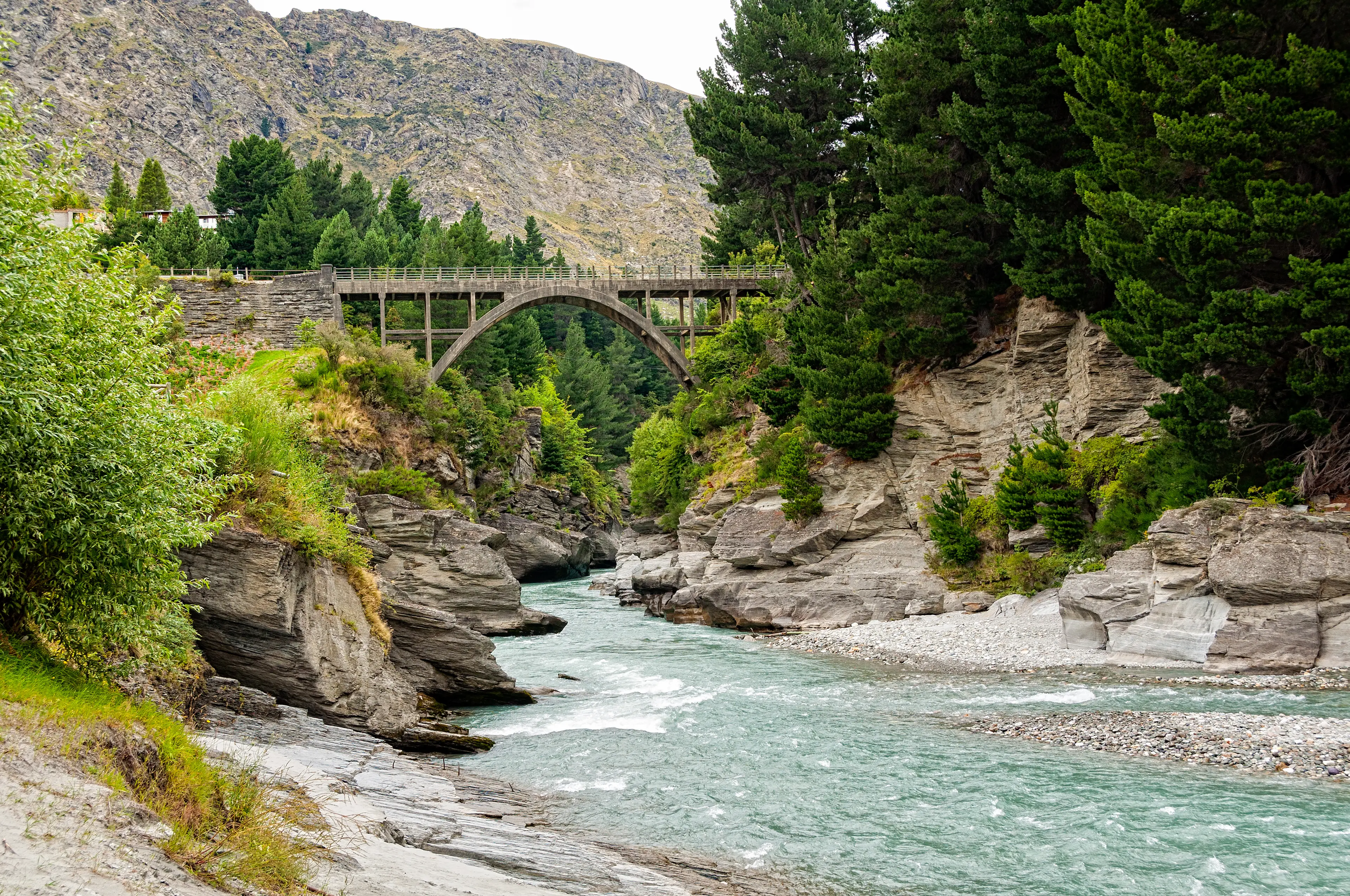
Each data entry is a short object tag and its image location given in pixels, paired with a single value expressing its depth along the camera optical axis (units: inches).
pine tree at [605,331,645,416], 3550.7
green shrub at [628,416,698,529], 1833.2
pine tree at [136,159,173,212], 2652.6
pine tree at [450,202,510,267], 2657.5
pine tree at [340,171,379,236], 2972.4
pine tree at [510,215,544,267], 3567.9
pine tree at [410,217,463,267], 2445.9
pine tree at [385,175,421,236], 3228.3
